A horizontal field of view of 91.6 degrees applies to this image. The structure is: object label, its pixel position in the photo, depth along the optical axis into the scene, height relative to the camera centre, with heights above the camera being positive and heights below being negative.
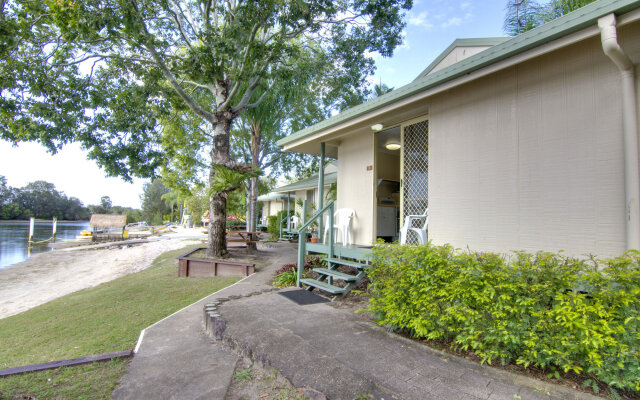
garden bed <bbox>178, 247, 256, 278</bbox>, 8.04 -1.36
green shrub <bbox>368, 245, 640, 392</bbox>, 2.01 -0.67
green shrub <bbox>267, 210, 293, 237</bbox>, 16.95 -0.32
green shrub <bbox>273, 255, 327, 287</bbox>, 6.16 -1.19
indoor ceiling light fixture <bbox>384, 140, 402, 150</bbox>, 6.84 +1.64
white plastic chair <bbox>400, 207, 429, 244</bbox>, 4.91 -0.15
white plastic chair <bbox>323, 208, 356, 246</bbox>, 6.39 -0.09
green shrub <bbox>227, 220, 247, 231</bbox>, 20.45 -0.63
